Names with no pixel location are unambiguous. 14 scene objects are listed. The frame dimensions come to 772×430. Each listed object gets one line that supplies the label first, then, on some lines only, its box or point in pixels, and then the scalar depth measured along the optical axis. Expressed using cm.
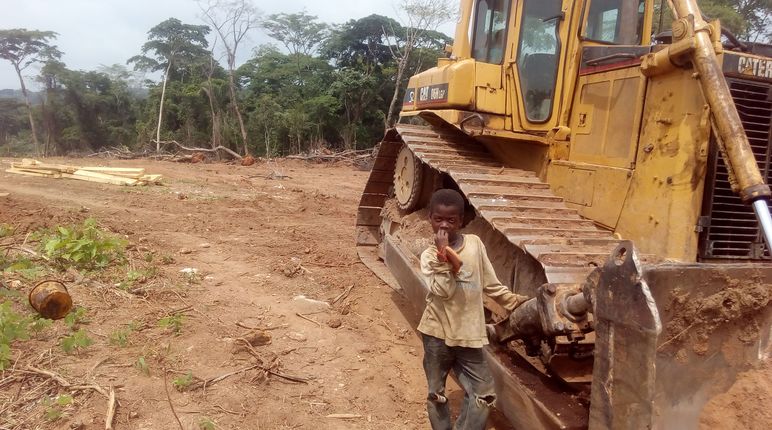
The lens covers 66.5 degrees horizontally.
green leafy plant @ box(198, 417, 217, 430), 318
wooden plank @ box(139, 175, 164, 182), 1248
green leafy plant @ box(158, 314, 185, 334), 438
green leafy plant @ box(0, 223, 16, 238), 652
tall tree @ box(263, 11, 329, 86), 3309
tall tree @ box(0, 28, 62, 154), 2958
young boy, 291
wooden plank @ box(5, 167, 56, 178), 1273
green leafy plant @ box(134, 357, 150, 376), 372
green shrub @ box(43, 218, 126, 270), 548
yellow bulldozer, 258
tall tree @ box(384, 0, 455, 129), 2467
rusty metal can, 428
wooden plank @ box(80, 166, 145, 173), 1297
